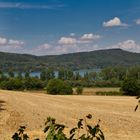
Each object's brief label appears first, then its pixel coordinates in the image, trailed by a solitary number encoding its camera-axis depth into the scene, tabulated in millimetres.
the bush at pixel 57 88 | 75452
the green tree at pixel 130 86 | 68488
